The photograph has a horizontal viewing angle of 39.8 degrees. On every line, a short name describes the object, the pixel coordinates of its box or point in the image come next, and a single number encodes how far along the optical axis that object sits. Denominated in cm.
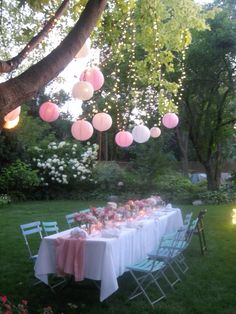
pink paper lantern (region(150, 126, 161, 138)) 817
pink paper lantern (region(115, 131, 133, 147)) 726
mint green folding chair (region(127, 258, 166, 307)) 382
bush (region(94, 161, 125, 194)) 1238
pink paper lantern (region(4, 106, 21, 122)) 394
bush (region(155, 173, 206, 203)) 1138
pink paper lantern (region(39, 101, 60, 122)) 557
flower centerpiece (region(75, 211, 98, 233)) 416
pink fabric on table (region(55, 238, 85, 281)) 371
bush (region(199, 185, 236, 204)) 1106
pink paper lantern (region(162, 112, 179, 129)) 702
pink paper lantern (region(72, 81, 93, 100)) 470
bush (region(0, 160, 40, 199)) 1186
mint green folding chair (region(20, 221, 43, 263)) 457
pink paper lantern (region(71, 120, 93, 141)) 625
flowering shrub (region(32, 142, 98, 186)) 1241
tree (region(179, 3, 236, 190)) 1094
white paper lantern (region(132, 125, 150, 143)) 714
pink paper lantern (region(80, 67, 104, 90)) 493
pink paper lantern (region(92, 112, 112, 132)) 620
